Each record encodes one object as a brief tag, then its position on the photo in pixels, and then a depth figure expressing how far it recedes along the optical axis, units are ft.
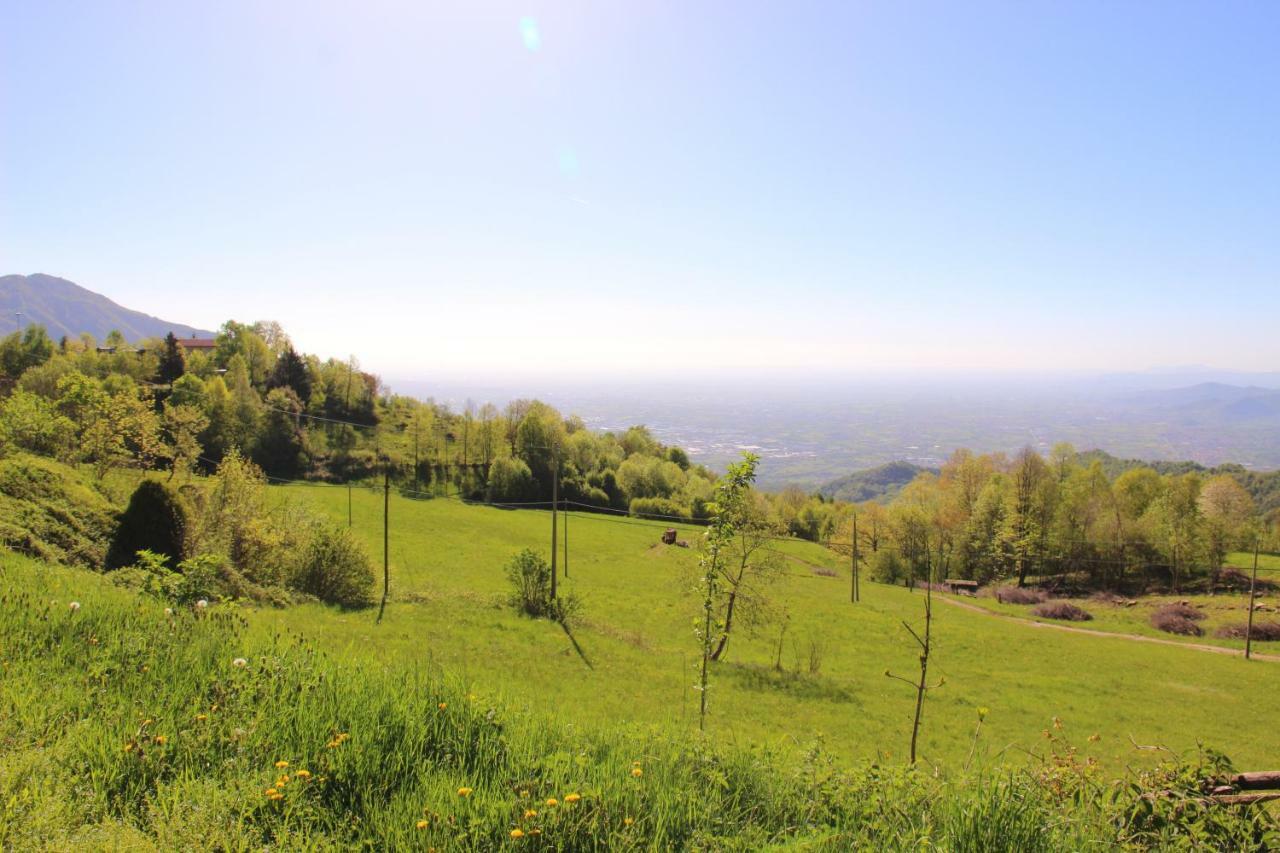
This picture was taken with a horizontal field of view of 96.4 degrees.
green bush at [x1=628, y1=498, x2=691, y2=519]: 266.16
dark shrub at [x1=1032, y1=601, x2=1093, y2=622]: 154.81
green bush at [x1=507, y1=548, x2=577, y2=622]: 94.17
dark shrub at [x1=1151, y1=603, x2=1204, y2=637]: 140.77
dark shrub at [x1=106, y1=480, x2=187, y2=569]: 57.72
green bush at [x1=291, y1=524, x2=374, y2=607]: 85.87
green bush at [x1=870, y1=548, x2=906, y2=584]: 206.34
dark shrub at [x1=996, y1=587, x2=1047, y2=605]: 176.86
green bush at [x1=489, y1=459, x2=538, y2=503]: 253.03
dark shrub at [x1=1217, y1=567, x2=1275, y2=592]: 182.20
